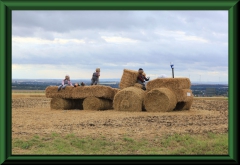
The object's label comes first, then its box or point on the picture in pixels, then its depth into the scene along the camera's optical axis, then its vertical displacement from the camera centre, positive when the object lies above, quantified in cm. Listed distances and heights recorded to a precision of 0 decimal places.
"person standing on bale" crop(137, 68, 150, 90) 1706 +39
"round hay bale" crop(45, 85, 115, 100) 1639 -16
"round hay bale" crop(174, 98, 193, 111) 1653 -69
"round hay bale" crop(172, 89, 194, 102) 1584 -24
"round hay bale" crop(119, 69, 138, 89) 1711 +40
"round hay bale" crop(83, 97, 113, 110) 1639 -59
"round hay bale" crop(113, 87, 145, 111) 1562 -45
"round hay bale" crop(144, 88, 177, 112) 1523 -45
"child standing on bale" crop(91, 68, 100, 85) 1727 +40
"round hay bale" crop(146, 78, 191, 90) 1583 +17
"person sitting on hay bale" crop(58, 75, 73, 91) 1692 +20
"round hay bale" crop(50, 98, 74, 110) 1692 -61
